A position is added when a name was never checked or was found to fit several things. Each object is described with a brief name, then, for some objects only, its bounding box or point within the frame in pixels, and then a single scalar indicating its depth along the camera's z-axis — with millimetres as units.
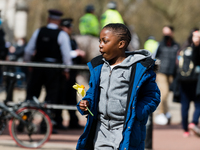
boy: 7516
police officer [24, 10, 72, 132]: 16312
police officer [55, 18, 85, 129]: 18078
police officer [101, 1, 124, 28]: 17828
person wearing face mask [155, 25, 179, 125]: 21500
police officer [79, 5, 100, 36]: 19562
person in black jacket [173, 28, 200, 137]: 17703
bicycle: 13922
